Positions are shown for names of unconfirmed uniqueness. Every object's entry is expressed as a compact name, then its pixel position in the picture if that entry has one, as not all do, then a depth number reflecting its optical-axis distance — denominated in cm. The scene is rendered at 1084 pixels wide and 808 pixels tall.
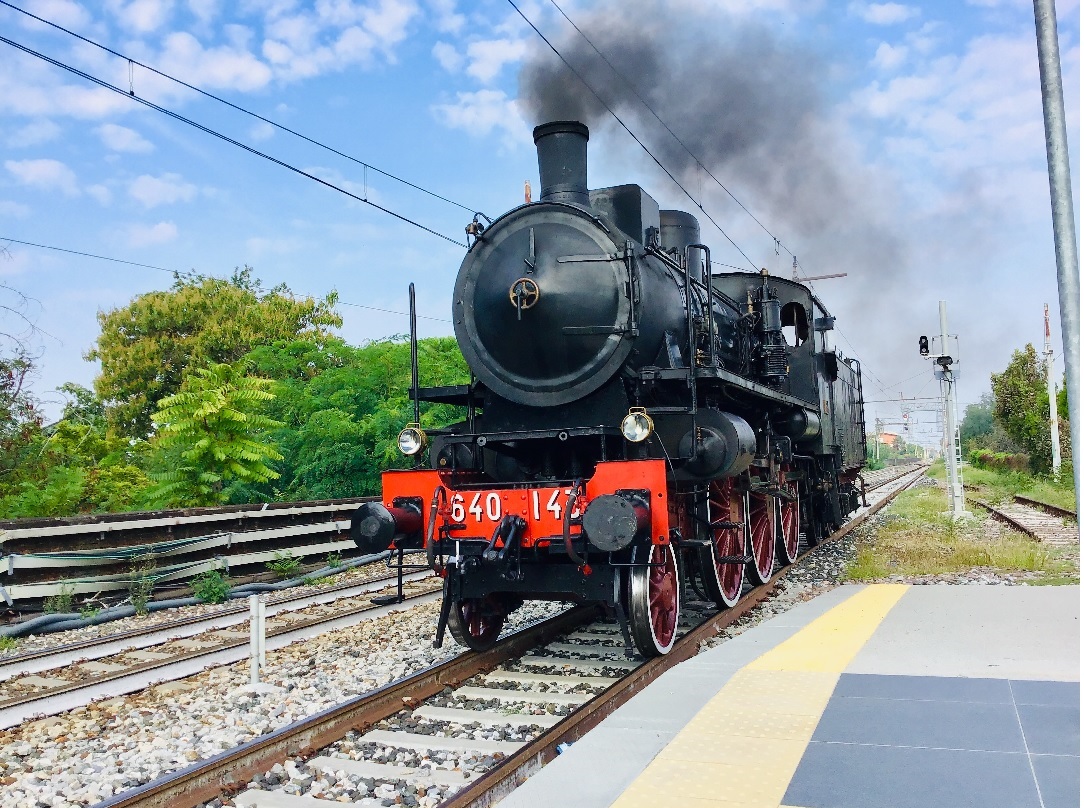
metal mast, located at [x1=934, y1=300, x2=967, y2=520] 1734
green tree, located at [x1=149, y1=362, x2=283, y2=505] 1283
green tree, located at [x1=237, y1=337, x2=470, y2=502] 1549
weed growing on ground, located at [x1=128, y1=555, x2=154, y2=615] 835
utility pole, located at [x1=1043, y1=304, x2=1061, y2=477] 2433
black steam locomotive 560
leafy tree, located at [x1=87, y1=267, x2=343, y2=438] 2742
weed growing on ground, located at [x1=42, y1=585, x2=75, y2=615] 809
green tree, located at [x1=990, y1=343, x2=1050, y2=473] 3134
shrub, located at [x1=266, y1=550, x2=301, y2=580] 1059
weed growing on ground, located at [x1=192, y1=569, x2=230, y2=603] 902
